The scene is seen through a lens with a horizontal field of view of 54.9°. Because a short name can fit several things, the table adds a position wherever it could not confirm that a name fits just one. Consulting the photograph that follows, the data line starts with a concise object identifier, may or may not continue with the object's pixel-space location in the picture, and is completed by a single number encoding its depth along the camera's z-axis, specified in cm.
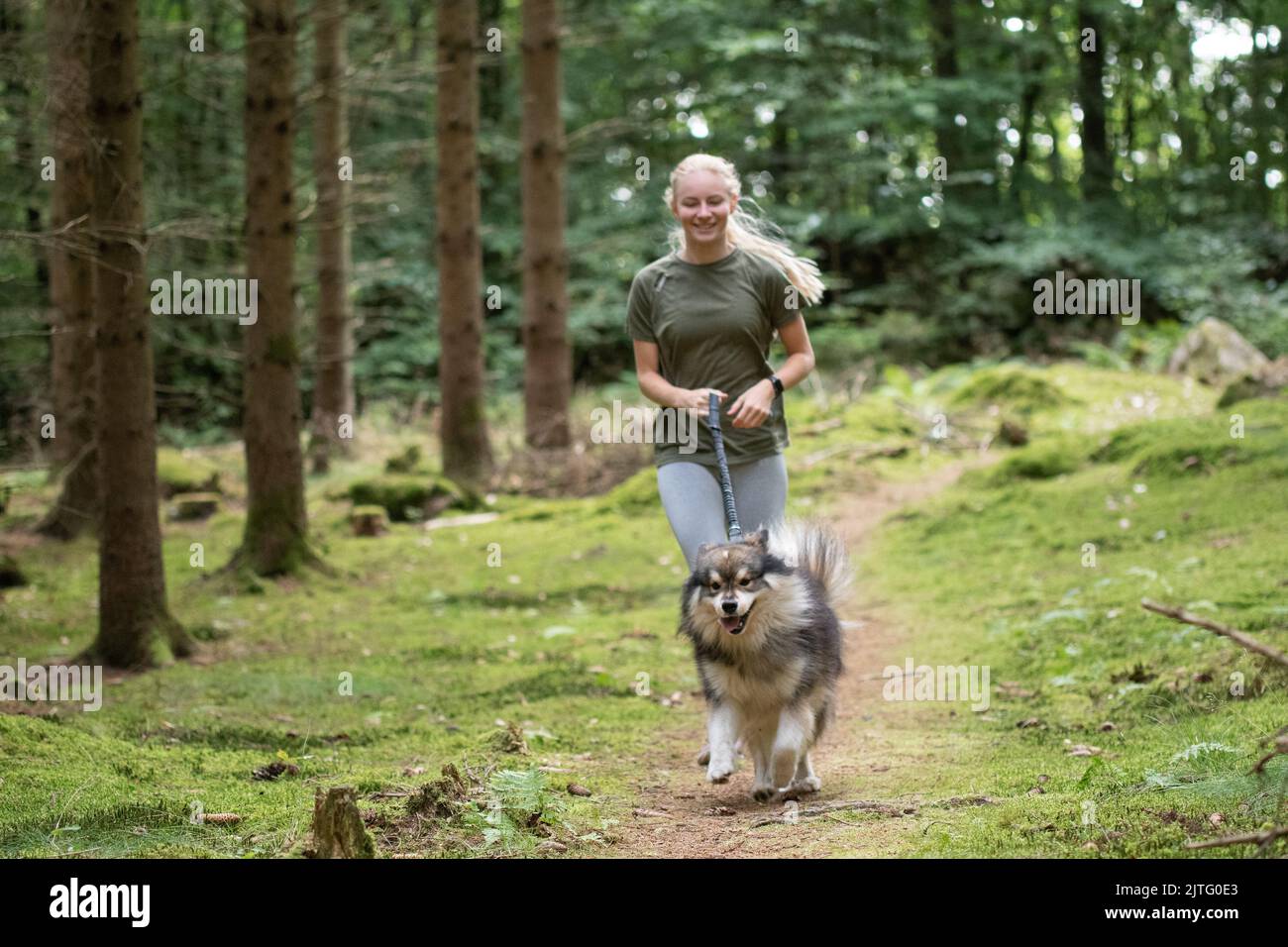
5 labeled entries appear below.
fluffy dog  530
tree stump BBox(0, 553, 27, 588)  1087
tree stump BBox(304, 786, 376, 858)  420
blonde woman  595
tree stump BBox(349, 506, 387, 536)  1396
